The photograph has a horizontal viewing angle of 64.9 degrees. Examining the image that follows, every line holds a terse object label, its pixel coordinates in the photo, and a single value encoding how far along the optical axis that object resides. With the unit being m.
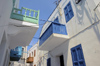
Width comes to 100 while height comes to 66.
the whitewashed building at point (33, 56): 13.51
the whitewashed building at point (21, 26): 3.90
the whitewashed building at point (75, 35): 4.04
